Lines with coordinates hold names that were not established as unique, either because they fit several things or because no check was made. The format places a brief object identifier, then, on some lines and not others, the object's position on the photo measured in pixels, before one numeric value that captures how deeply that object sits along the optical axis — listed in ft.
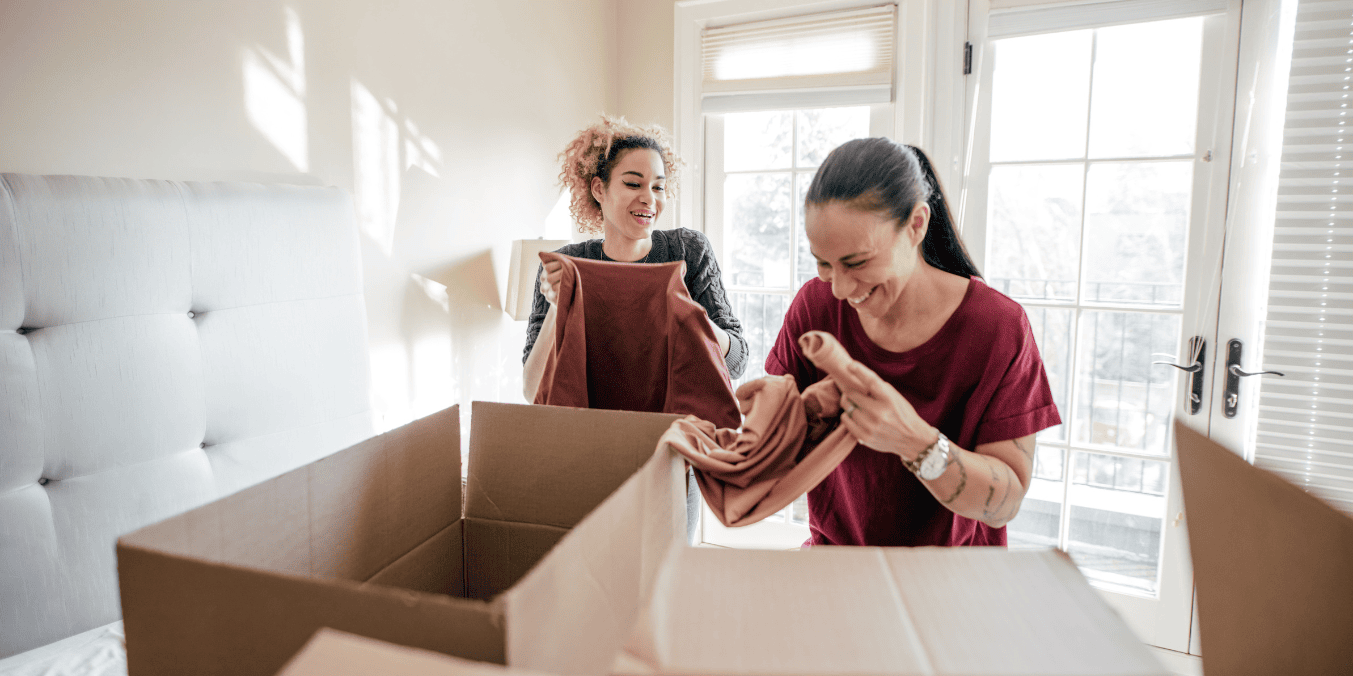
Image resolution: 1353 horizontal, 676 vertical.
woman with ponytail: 2.77
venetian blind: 5.75
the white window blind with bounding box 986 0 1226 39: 6.60
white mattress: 3.09
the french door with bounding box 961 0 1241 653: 6.73
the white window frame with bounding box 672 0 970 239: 7.70
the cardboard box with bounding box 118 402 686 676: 1.03
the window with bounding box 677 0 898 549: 8.27
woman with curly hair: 5.60
